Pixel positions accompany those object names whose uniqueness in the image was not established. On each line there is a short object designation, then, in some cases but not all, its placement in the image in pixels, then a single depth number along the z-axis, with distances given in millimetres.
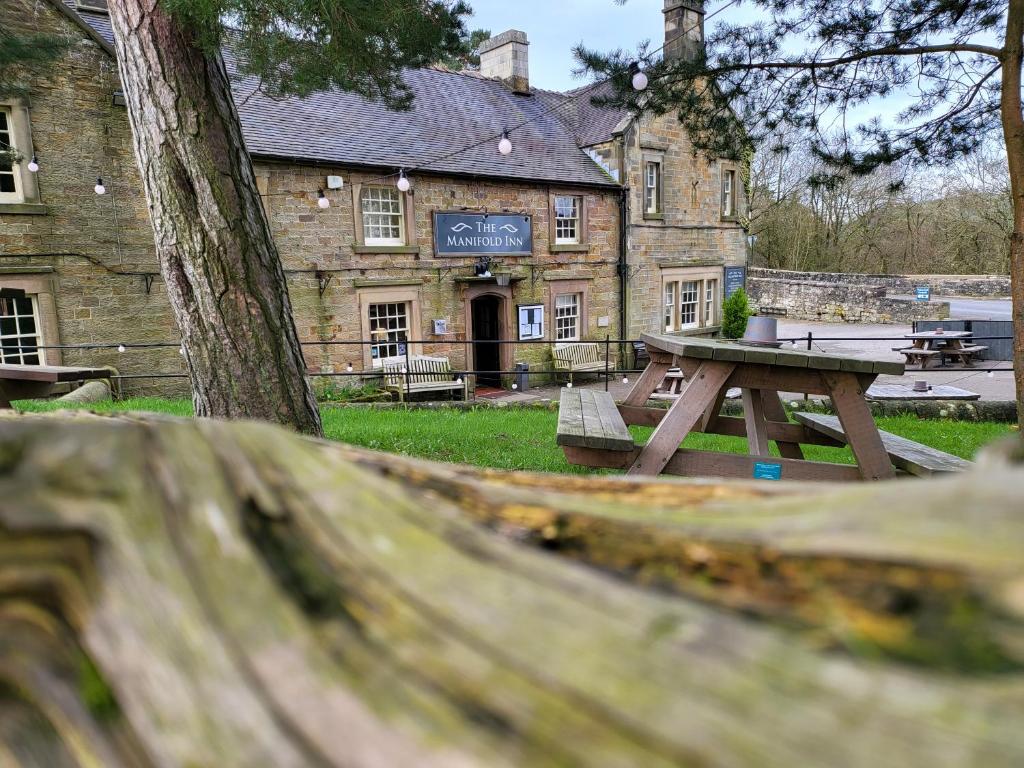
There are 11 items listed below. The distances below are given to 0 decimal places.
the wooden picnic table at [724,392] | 4070
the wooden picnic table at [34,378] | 6078
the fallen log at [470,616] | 433
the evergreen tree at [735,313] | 20047
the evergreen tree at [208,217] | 4035
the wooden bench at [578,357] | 16625
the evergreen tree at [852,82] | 5629
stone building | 10852
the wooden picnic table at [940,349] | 15031
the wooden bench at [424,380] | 13289
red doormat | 14991
